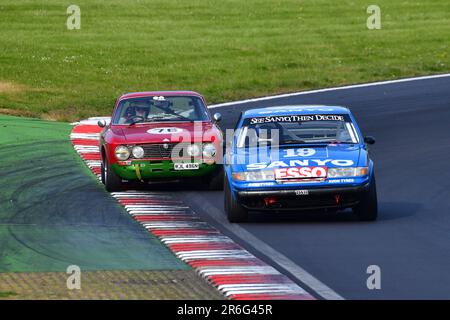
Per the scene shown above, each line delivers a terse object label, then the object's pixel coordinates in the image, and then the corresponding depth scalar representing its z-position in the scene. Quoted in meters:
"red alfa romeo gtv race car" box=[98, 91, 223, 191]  18.56
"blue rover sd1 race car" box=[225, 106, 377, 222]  15.28
